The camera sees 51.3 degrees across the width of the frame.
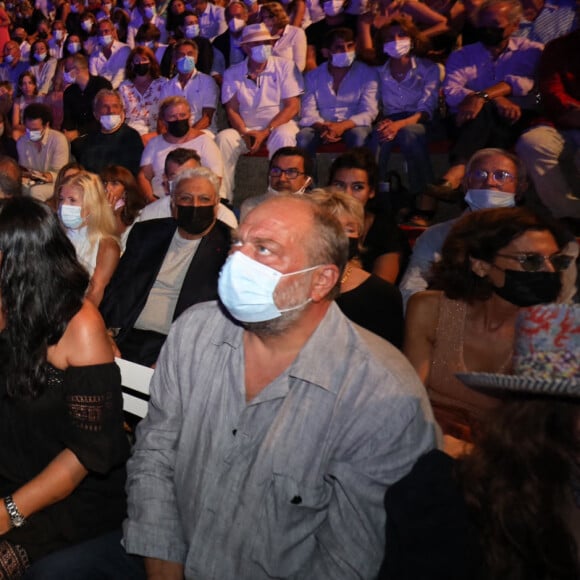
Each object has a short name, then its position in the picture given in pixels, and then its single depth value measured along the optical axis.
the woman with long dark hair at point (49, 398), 2.00
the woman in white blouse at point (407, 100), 5.48
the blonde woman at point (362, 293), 3.01
